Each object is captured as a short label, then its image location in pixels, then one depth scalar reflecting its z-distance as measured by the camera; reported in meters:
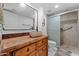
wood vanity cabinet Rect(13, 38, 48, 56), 1.18
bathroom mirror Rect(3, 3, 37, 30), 1.36
